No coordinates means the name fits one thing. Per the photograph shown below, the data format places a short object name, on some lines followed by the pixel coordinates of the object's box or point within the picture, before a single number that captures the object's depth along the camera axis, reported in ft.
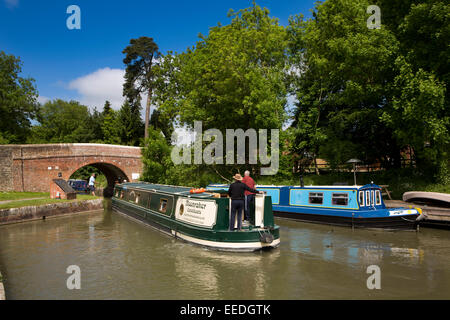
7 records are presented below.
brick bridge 74.83
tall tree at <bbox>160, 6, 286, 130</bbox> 70.79
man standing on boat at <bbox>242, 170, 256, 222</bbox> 31.89
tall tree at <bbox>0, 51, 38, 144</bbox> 112.92
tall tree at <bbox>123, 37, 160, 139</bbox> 131.13
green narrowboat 29.78
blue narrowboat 39.50
